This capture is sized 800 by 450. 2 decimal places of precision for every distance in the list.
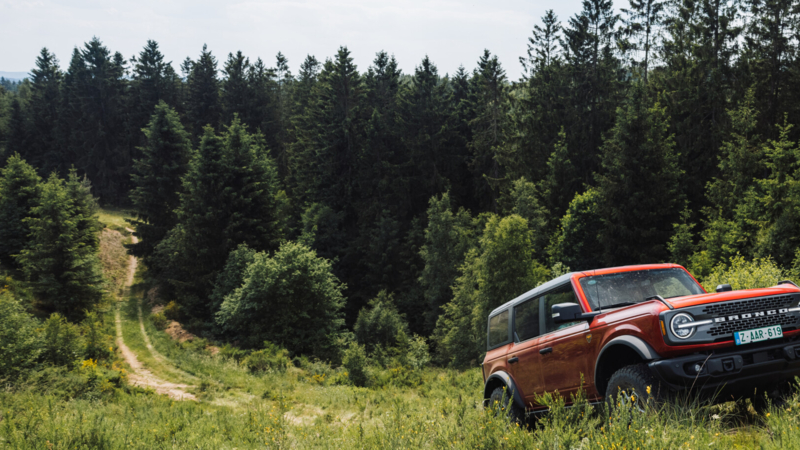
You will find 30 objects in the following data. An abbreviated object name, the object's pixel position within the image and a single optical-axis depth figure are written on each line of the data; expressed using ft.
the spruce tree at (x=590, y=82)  135.23
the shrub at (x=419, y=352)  98.18
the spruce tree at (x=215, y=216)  128.77
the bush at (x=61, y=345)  63.72
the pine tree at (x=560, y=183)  131.23
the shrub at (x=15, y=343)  55.98
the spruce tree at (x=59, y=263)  102.73
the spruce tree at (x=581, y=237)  111.45
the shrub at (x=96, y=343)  74.95
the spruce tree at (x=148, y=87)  242.17
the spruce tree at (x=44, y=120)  245.86
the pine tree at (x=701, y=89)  109.50
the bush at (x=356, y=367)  72.95
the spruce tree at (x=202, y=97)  235.40
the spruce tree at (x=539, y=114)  142.92
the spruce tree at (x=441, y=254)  134.92
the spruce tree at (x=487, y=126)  151.74
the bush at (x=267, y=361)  76.18
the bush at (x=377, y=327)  118.93
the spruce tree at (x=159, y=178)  152.25
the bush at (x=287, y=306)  93.09
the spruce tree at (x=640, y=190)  105.29
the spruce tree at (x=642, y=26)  136.15
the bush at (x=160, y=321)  111.18
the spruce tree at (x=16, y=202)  122.42
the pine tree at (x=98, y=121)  239.50
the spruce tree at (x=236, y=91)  228.02
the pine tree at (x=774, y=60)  99.35
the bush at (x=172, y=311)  117.39
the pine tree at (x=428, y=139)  171.32
